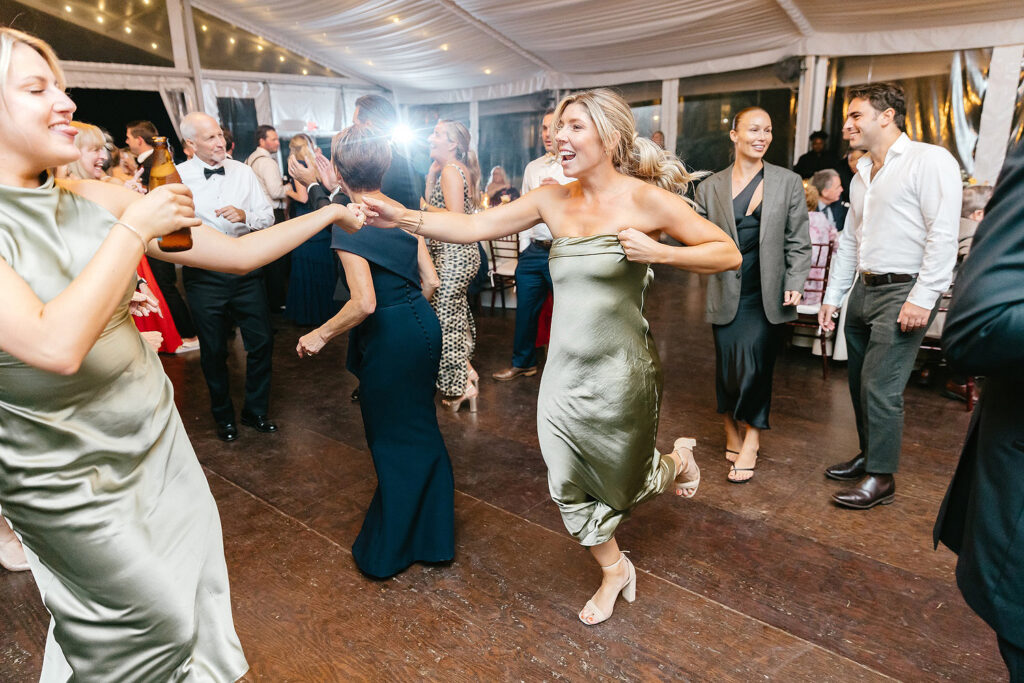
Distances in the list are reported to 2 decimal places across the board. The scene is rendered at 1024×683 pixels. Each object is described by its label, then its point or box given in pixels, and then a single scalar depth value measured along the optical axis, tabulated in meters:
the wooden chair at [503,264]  6.46
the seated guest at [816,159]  7.30
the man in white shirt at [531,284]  4.48
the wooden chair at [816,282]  4.65
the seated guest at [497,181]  7.21
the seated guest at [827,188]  5.20
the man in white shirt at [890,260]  2.56
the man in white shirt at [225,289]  3.60
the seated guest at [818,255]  4.68
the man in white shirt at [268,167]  5.94
